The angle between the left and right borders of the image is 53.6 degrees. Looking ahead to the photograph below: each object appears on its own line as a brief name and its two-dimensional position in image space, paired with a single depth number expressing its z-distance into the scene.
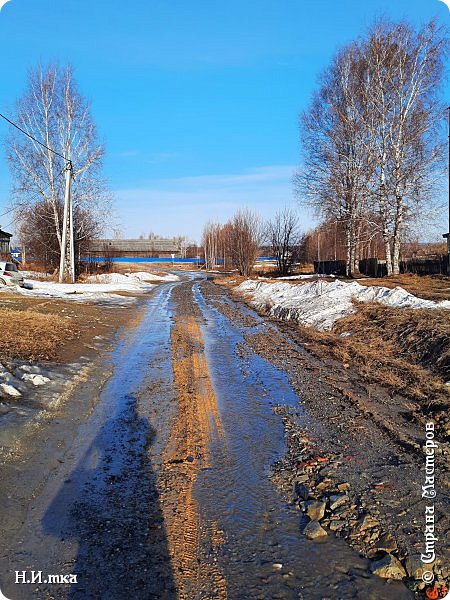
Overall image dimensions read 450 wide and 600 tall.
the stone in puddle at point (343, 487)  3.46
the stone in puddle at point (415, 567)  2.54
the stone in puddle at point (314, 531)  2.93
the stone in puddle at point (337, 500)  3.24
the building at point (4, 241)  48.69
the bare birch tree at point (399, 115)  23.56
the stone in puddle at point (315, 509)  3.16
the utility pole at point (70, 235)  27.64
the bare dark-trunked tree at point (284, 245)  42.56
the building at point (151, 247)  134.88
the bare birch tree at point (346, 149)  26.91
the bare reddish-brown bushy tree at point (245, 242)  45.31
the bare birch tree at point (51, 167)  29.50
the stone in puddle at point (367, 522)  2.97
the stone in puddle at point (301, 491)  3.43
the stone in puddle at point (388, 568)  2.54
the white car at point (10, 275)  23.81
